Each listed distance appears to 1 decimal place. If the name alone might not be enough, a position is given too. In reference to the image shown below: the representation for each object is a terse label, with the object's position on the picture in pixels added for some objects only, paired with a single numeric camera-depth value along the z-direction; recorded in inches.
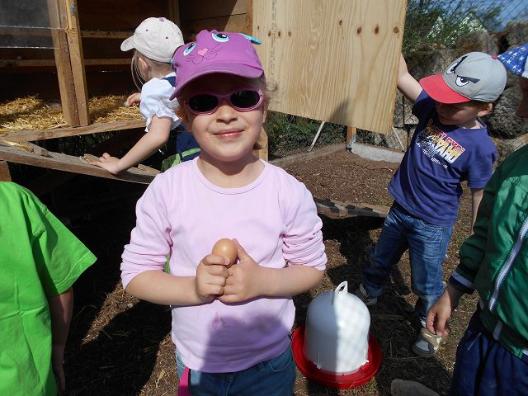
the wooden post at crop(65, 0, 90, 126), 102.1
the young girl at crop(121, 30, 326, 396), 46.9
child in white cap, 98.0
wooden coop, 96.1
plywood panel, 94.9
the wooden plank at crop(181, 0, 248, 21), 137.5
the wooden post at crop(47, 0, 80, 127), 102.3
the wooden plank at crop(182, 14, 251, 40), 136.1
